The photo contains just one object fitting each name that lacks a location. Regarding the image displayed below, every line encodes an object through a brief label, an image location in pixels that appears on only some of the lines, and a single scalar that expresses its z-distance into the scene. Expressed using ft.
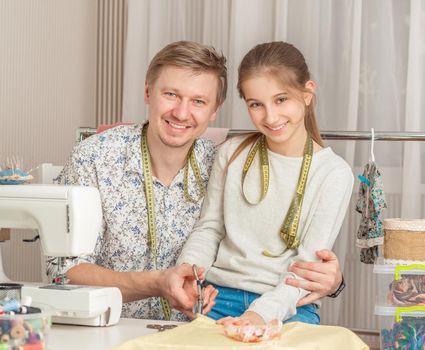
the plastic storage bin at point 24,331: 4.25
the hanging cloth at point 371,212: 7.59
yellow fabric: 4.62
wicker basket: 6.93
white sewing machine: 5.49
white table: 4.98
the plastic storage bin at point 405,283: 6.91
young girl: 6.73
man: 7.13
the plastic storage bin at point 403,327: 6.82
